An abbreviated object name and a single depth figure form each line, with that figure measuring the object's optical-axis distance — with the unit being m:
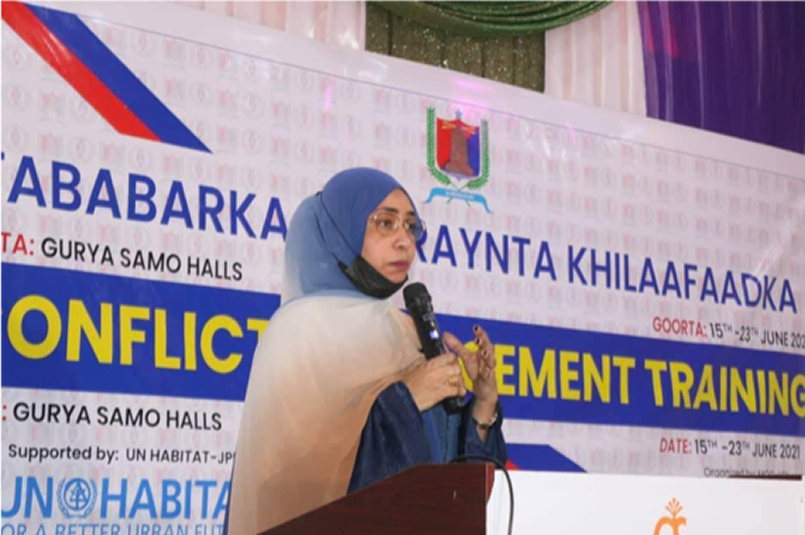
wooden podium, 3.24
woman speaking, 5.99
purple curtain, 7.92
